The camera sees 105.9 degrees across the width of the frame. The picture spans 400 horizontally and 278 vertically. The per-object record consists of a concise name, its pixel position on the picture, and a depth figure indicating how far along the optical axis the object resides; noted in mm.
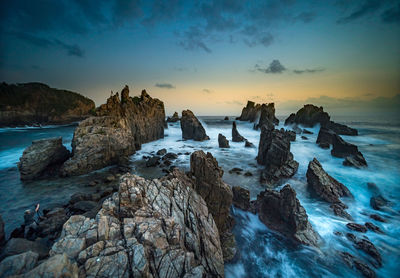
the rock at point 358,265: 7305
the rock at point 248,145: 32344
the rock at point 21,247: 5494
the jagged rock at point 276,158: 17695
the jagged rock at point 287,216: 9191
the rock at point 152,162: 20703
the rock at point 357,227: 9805
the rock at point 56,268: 3547
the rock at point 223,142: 32625
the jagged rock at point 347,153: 20438
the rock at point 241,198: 11906
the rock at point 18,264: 3682
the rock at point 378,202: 12422
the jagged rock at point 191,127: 38500
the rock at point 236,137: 37434
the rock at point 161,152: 25936
